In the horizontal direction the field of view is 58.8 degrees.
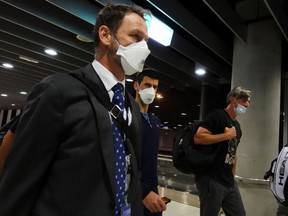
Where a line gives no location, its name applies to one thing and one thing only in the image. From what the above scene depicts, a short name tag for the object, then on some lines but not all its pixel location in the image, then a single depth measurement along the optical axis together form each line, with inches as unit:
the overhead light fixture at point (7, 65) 282.7
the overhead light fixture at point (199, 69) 253.6
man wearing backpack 95.5
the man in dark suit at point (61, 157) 31.7
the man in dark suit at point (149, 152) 64.7
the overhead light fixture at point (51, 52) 229.5
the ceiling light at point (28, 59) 254.7
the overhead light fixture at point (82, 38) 196.4
